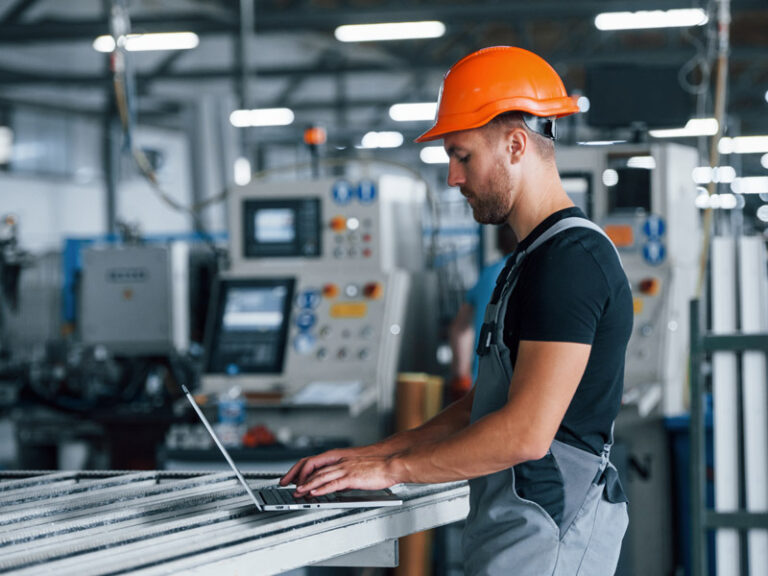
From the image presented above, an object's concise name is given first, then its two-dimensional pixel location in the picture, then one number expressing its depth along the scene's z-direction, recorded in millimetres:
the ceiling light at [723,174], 13764
